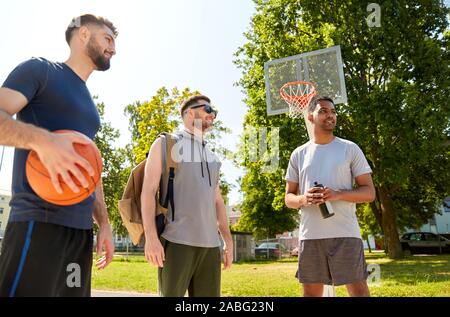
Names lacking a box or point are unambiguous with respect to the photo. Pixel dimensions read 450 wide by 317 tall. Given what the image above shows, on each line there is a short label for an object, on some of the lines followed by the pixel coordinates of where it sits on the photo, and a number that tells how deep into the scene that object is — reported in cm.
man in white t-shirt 359
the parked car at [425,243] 3038
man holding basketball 193
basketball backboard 1294
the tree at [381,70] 1673
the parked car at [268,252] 3405
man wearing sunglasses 312
